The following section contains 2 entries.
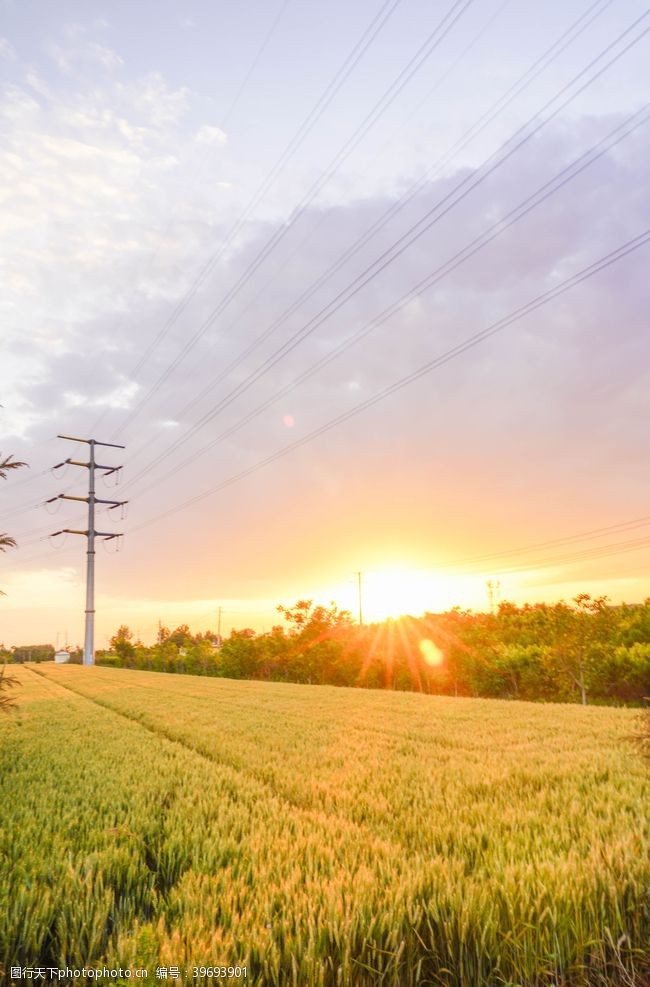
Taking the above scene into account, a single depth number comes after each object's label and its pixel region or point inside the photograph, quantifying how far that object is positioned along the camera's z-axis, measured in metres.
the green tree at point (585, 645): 25.12
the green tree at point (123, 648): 82.75
